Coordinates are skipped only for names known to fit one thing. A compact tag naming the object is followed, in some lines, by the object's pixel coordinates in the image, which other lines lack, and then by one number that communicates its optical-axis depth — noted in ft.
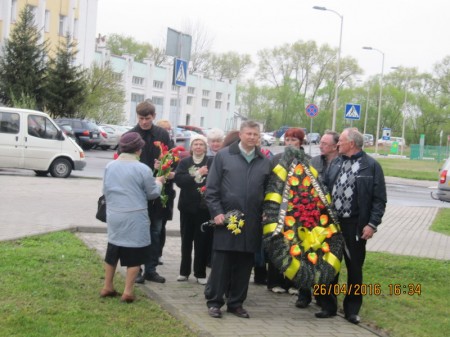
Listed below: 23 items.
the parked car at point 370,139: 268.64
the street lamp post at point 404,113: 259.80
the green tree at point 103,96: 166.54
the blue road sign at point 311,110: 117.60
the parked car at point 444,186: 71.20
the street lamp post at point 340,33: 149.68
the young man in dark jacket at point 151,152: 28.37
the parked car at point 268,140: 247.62
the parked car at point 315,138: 286.72
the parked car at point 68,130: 124.98
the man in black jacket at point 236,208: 24.13
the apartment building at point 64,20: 189.06
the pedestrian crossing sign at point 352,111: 113.80
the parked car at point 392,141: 253.88
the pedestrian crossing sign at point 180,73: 49.67
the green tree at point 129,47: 335.26
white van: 72.43
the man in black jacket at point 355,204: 24.47
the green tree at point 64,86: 150.82
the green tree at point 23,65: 148.56
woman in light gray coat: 24.59
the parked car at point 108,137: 145.07
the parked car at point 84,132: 137.80
